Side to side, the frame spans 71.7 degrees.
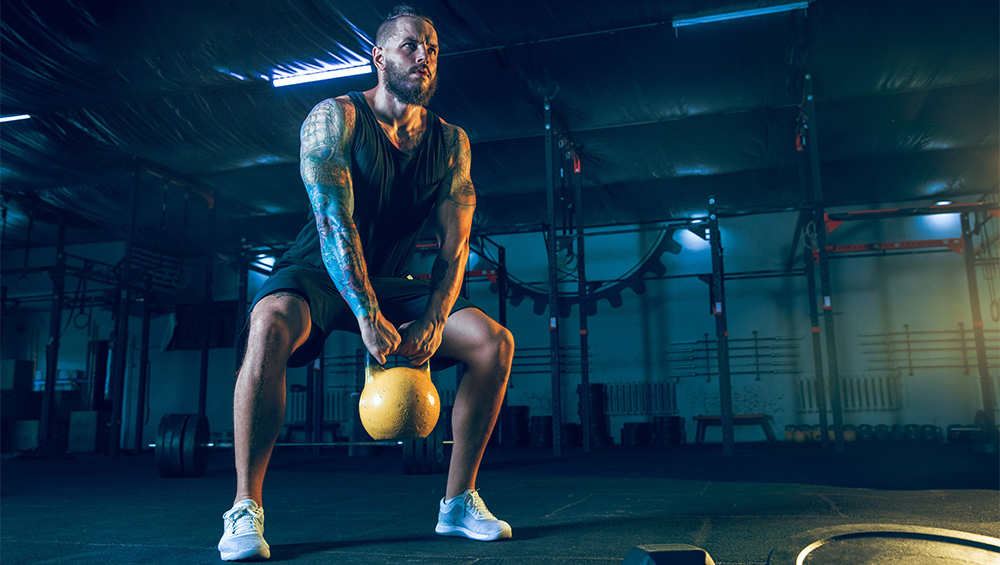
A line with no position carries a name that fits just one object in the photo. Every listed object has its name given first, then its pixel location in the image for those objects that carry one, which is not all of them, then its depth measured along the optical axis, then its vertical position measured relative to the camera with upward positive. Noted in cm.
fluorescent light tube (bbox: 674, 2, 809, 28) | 467 +251
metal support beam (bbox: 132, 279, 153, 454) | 726 +43
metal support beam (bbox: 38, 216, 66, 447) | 754 +48
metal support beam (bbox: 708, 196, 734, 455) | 537 +26
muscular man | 146 +27
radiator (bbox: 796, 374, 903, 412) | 782 -7
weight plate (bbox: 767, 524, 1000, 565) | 111 -27
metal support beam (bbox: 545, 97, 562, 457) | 558 +82
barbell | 412 -33
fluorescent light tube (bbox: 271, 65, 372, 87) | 504 +234
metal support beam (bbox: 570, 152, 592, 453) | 607 +43
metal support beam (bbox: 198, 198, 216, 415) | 748 +106
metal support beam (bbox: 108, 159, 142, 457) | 685 +56
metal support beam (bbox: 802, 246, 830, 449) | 591 +35
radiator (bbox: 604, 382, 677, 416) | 855 -10
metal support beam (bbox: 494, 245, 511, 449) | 702 +86
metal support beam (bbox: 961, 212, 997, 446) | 601 +49
